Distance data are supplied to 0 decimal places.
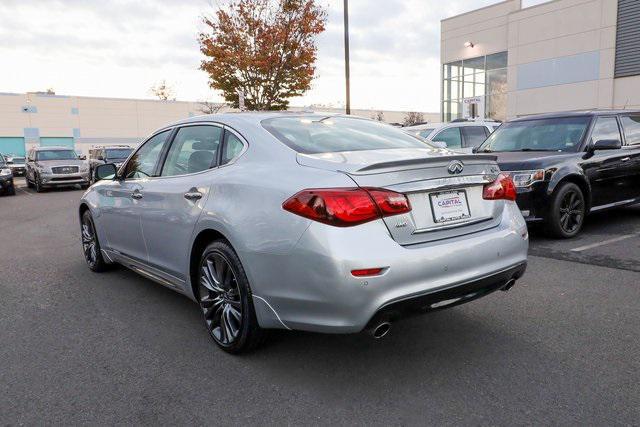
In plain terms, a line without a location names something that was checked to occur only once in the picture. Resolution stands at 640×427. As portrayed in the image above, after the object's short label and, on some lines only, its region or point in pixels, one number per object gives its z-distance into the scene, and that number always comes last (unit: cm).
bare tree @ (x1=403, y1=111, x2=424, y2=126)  5037
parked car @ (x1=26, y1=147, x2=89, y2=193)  1981
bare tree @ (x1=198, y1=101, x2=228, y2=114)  4422
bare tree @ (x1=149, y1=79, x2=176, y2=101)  7338
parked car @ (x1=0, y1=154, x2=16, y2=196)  1777
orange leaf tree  2009
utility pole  1584
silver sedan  280
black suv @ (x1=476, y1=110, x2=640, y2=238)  670
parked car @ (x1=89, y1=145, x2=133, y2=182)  2166
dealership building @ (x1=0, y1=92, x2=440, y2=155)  5144
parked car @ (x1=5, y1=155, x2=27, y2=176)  3503
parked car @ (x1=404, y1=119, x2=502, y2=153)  1145
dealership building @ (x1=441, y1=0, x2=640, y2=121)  2538
